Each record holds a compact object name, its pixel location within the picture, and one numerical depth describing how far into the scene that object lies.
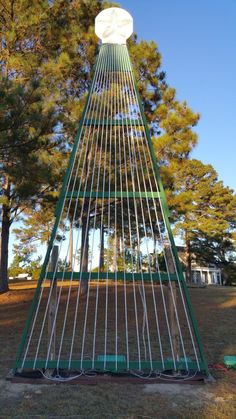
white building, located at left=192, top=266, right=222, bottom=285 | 23.27
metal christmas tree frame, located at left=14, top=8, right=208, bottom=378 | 2.69
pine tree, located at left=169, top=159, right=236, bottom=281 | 16.80
